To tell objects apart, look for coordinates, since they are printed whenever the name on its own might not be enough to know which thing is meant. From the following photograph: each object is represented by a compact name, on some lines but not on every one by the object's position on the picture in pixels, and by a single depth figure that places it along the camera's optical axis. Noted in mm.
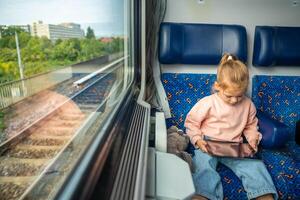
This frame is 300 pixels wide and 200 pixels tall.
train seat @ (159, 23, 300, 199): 1970
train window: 437
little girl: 1416
